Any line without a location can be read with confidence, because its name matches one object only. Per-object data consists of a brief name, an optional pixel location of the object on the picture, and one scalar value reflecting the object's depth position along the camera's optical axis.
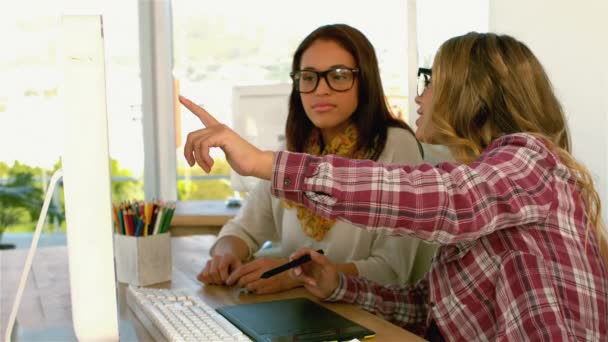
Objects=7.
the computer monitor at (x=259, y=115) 2.76
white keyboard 1.04
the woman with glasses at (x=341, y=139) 1.66
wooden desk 1.21
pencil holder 1.51
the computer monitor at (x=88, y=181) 0.72
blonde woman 0.94
